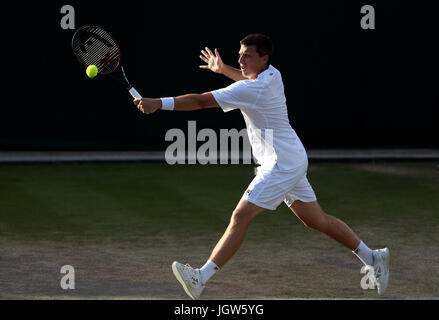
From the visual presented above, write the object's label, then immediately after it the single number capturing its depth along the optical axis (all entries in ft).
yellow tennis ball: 41.32
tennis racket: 44.50
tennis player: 38.17
